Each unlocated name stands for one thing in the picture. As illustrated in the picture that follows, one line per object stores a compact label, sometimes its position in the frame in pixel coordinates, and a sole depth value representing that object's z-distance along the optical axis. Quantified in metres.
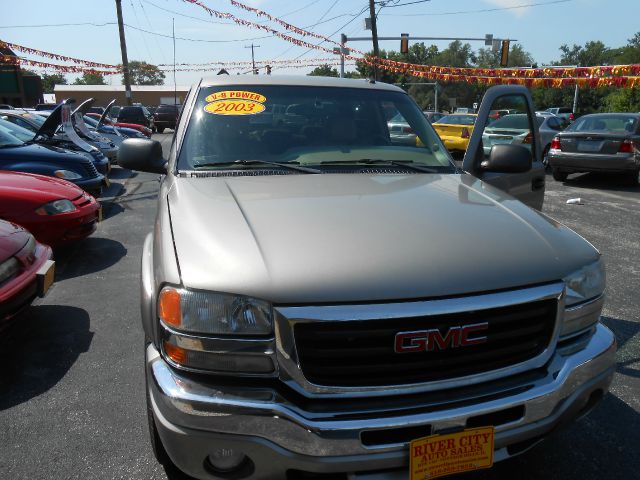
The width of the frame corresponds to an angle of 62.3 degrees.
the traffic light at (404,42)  25.59
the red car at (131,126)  18.17
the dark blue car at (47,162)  7.36
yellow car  14.09
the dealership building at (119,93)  73.62
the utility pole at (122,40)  32.88
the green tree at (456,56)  105.56
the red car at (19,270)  3.44
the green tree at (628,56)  57.03
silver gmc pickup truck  1.71
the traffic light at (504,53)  25.96
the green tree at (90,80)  131.62
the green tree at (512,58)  103.04
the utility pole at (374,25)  28.97
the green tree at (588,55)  81.50
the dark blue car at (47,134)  8.86
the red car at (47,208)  5.21
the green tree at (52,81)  95.97
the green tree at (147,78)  122.51
